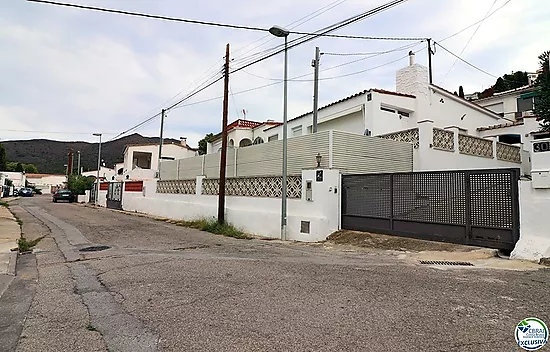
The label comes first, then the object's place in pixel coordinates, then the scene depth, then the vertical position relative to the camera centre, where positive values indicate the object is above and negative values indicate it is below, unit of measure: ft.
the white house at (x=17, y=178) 256.07 +9.25
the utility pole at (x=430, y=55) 90.77 +35.90
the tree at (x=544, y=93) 41.88 +12.55
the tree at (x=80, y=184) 164.66 +3.79
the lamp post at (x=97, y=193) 135.30 -0.04
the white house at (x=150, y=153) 151.53 +17.14
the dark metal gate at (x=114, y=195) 109.52 -0.54
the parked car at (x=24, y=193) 204.44 -0.85
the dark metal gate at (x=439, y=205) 27.63 -0.48
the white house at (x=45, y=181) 313.12 +9.36
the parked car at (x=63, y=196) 146.51 -1.46
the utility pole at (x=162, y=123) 96.85 +18.67
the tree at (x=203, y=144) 128.39 +18.37
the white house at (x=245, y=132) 87.86 +15.42
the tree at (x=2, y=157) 202.71 +19.05
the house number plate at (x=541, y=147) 25.73 +3.85
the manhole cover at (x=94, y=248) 32.75 -4.99
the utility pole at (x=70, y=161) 241.78 +20.20
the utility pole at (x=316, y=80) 54.65 +17.36
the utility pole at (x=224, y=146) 53.48 +7.19
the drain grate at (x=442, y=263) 24.59 -4.22
